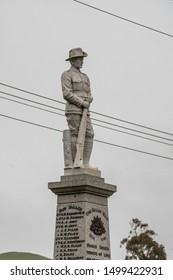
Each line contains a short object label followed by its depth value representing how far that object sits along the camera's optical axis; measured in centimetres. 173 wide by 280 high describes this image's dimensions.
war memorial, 2788
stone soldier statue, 2878
